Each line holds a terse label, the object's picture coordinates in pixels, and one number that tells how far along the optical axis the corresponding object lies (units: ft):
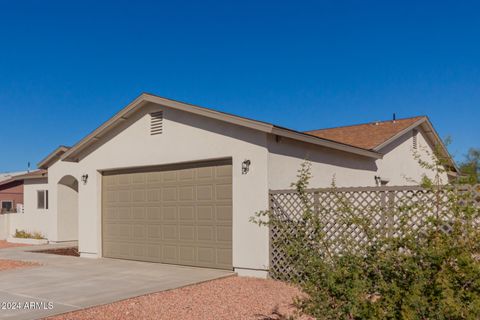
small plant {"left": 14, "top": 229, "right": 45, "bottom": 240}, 60.18
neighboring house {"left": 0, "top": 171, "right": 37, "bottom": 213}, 95.04
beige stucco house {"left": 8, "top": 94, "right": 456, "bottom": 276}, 30.53
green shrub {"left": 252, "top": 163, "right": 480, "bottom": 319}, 11.27
